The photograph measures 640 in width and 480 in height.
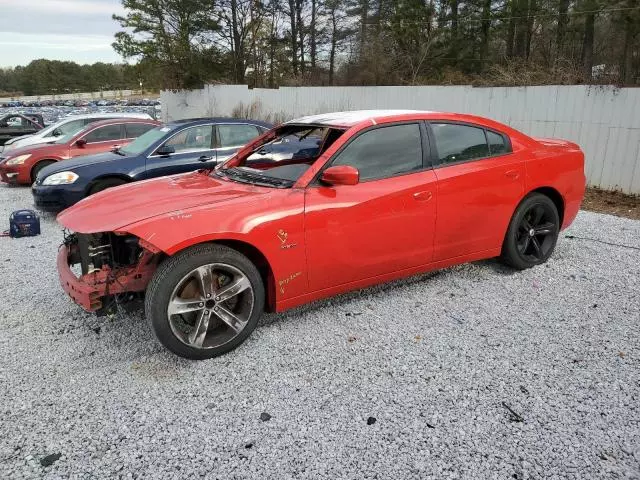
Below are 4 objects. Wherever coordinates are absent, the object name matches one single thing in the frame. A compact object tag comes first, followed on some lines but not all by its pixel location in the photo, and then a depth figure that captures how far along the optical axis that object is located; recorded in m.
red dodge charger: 3.17
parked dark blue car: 6.90
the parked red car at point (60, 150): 9.77
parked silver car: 11.23
